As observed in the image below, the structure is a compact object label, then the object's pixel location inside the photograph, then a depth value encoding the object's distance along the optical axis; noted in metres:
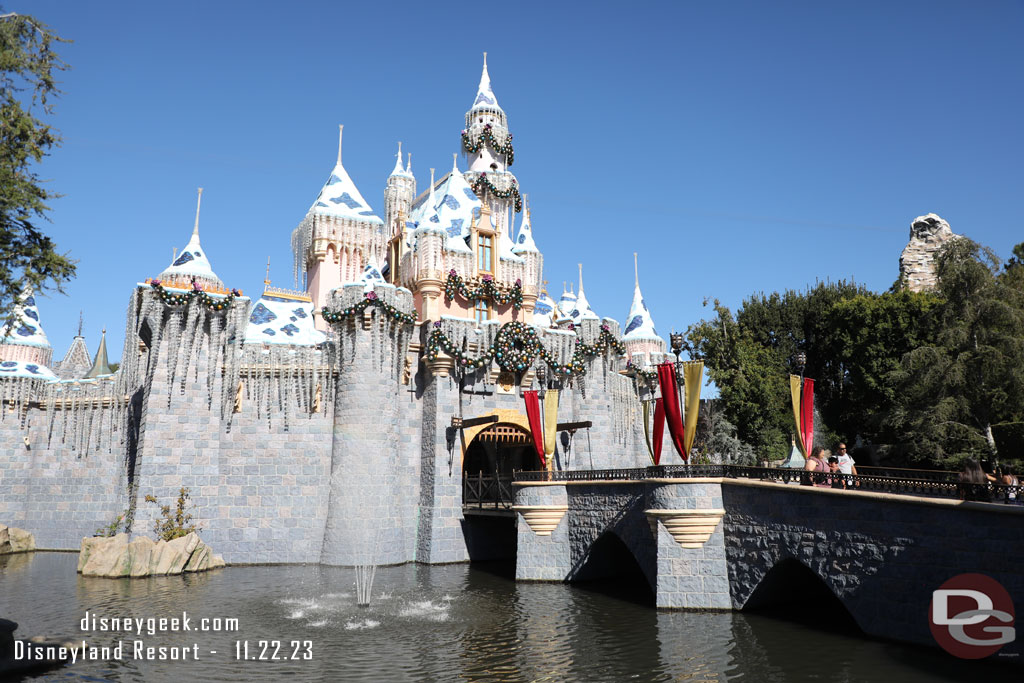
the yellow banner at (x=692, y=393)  19.06
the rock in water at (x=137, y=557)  22.92
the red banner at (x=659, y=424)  20.50
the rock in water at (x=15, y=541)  27.90
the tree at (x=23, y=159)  12.30
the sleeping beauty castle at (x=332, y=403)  25.83
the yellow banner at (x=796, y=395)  18.81
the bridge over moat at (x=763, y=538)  13.58
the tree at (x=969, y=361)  27.12
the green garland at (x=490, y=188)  37.34
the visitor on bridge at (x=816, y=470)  16.36
